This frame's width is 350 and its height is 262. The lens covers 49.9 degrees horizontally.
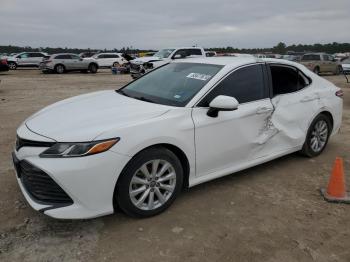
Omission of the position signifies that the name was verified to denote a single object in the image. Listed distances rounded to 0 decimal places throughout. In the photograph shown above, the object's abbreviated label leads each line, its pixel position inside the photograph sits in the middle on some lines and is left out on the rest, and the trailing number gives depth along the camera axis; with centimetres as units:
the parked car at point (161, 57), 2025
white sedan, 328
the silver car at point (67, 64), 2677
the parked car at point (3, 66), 2178
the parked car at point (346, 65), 2285
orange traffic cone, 427
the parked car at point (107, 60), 3381
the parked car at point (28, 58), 3259
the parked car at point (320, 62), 2598
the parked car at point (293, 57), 2657
